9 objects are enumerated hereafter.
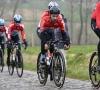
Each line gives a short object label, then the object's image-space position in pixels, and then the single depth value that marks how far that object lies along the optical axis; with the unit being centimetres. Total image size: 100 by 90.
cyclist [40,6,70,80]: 878
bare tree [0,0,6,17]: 6366
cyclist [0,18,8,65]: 1460
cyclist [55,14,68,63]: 1119
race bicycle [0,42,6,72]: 1467
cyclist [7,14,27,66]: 1271
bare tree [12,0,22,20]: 6330
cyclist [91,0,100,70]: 744
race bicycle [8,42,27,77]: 1227
